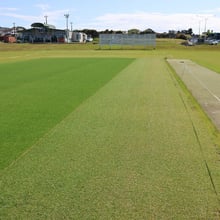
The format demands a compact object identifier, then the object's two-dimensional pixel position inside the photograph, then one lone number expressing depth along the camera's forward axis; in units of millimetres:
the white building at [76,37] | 132000
